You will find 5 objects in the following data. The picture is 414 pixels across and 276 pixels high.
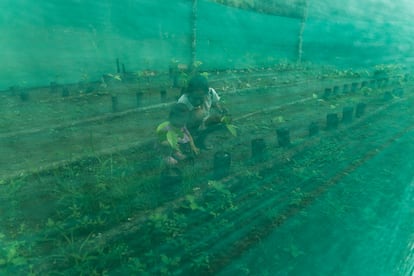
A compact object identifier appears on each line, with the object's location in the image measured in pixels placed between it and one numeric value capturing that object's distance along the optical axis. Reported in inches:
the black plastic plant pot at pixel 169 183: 126.3
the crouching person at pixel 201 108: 158.9
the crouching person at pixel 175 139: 140.9
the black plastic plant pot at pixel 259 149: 166.6
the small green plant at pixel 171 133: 133.4
